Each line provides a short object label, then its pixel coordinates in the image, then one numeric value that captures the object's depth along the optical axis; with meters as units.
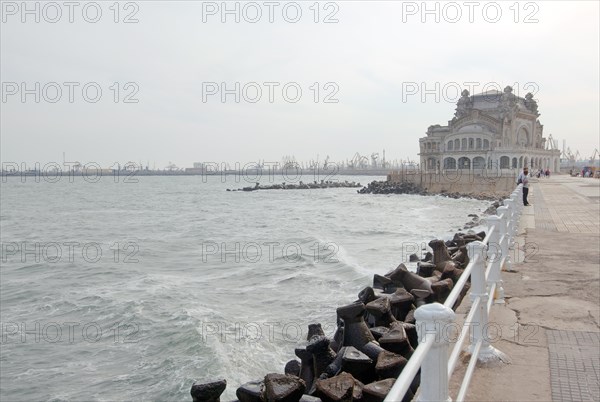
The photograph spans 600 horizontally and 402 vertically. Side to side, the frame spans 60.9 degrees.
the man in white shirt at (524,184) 18.16
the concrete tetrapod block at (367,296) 7.82
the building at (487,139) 75.38
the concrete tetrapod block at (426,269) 9.63
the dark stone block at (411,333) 6.34
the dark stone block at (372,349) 5.43
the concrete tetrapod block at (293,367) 6.17
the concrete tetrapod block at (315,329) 6.75
